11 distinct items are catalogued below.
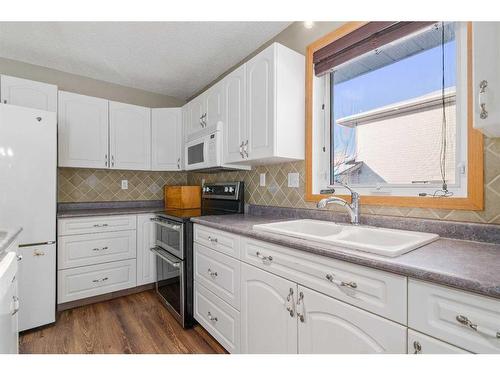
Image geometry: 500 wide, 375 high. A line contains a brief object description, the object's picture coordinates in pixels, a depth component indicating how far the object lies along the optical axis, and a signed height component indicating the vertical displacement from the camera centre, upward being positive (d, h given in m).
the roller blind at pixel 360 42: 1.42 +0.90
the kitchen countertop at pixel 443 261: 0.67 -0.23
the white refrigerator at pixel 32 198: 1.84 -0.08
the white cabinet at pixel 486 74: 0.81 +0.37
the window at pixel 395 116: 1.24 +0.45
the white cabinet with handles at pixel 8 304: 0.95 -0.48
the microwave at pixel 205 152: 2.25 +0.35
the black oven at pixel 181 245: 1.99 -0.48
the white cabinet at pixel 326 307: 0.71 -0.44
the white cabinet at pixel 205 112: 2.27 +0.74
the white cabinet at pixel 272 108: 1.73 +0.57
